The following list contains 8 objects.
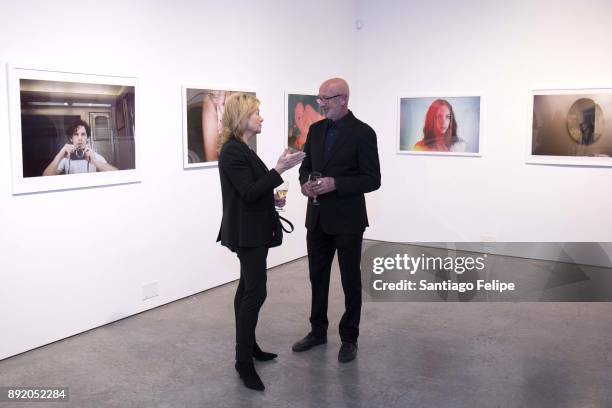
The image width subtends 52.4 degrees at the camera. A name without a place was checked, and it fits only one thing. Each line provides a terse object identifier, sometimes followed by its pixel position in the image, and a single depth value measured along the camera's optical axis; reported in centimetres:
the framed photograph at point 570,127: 772
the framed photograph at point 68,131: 477
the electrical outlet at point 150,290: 608
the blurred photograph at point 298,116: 807
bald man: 465
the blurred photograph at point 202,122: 643
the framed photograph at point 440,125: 865
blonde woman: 400
